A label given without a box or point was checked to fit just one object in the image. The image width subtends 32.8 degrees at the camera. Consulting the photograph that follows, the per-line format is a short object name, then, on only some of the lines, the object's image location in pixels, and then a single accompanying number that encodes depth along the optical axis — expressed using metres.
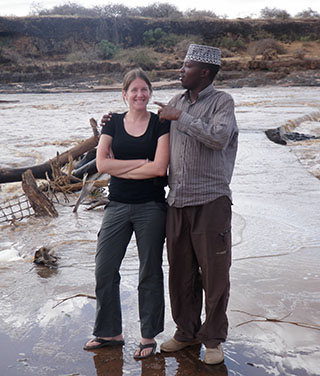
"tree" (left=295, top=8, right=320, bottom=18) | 52.38
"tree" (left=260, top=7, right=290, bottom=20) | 50.28
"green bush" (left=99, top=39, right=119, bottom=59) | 40.31
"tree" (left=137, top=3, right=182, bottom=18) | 50.34
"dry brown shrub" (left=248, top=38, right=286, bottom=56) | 38.94
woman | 3.04
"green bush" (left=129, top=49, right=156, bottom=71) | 35.40
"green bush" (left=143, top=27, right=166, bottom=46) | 43.06
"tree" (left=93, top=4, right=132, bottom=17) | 45.56
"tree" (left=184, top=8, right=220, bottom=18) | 50.70
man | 2.93
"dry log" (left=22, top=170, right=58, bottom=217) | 6.32
